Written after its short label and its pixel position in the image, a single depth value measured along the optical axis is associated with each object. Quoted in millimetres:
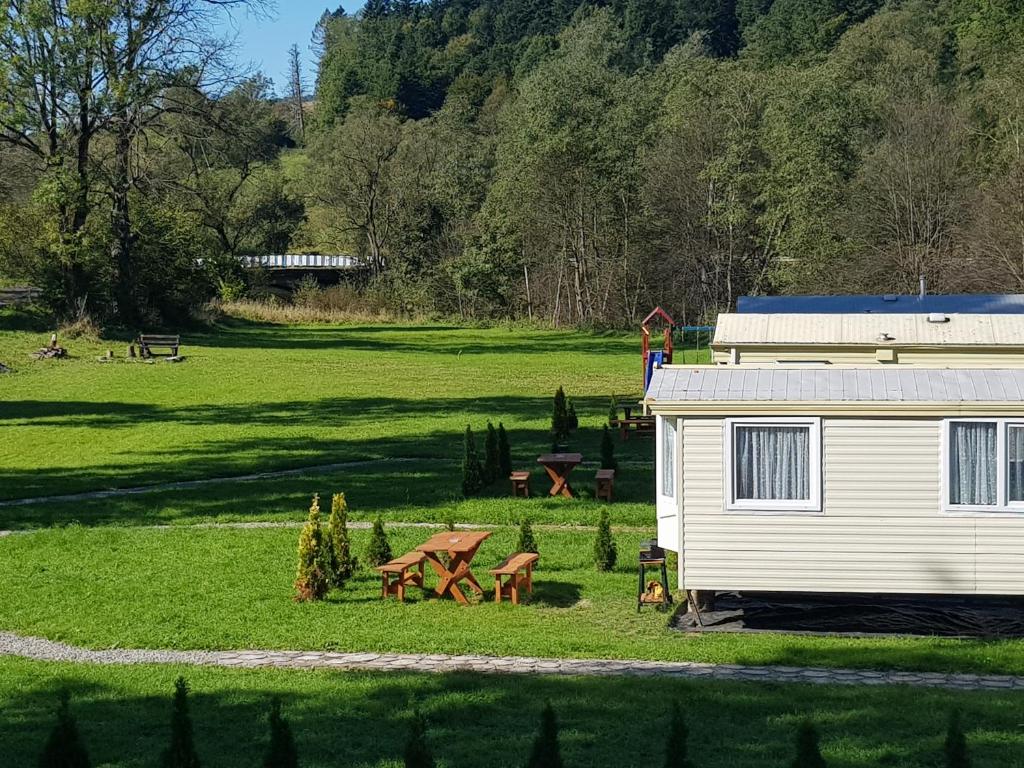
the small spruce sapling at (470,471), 21859
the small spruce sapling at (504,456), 23188
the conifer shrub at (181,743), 7918
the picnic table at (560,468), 21938
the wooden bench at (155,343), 45344
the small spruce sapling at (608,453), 23344
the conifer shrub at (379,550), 16812
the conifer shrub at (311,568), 15188
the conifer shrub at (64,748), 7625
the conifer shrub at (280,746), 7512
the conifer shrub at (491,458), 22639
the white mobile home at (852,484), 14320
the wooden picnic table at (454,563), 15156
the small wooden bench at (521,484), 21891
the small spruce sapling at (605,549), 16656
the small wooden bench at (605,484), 21344
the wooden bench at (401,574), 15250
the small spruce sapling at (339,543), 16016
